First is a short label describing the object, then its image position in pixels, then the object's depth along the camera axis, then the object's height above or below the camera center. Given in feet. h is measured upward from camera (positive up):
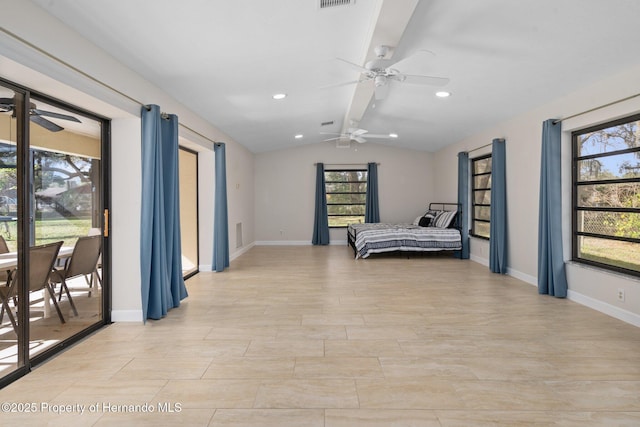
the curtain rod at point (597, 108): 11.15 +3.40
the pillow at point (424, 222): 27.04 -0.80
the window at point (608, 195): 11.99 +0.48
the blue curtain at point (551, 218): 14.15 -0.33
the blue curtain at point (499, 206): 18.75 +0.21
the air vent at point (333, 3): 8.77 +5.01
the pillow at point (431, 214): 27.10 -0.23
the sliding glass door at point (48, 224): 7.77 -0.20
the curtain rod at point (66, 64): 6.85 +3.38
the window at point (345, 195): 32.09 +1.48
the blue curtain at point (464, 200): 23.77 +0.69
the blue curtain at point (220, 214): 19.39 -0.02
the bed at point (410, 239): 23.15 -1.77
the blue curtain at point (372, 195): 31.04 +1.41
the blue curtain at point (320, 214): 31.09 -0.13
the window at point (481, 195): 22.29 +0.98
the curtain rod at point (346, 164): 31.81 +4.15
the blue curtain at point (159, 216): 11.23 -0.06
